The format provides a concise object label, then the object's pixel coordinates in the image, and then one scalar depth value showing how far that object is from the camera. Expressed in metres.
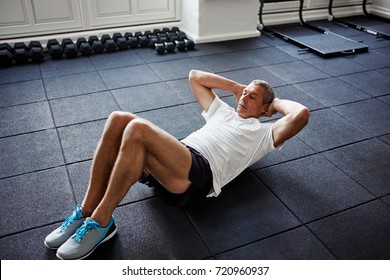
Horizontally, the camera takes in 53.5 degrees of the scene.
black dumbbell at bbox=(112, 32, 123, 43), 3.76
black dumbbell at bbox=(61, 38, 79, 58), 3.51
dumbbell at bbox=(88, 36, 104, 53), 3.62
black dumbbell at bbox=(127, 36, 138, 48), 3.75
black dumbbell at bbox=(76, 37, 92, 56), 3.55
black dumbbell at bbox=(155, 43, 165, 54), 3.61
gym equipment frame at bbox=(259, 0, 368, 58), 3.72
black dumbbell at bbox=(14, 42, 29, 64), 3.34
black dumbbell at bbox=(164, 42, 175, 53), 3.65
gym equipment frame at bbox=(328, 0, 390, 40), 4.32
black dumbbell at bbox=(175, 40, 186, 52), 3.71
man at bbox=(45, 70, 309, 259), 1.48
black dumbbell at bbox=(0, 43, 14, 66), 3.29
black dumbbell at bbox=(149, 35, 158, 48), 3.78
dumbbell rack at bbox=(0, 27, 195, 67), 3.38
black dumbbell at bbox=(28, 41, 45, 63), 3.38
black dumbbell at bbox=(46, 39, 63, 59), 3.46
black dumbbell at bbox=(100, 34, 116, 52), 3.64
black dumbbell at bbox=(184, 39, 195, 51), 3.71
